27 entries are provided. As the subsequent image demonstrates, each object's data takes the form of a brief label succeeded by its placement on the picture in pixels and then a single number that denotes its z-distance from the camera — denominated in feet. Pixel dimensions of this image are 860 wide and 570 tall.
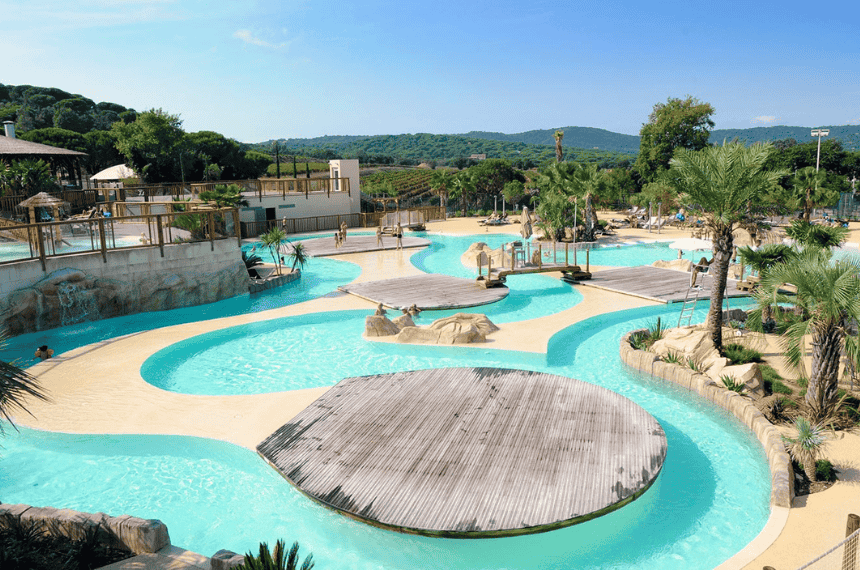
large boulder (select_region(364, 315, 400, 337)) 49.65
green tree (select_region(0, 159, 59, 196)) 88.17
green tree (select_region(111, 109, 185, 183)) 147.64
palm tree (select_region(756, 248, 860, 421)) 28.99
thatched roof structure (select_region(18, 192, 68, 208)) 65.82
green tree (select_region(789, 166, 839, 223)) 100.68
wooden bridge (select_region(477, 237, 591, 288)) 66.80
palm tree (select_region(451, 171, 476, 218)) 166.09
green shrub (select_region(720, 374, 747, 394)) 35.12
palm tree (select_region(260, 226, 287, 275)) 74.59
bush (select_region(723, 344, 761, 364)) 40.19
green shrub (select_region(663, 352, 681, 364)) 40.40
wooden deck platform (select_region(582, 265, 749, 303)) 60.85
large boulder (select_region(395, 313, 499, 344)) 46.78
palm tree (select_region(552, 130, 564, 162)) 152.92
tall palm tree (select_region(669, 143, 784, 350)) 39.01
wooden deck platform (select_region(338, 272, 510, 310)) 59.36
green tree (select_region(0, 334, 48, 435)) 17.40
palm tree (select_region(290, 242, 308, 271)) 77.03
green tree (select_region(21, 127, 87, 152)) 169.27
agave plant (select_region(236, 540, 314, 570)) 15.83
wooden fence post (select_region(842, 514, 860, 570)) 17.72
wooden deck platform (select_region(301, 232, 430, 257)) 95.76
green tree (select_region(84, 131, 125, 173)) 174.09
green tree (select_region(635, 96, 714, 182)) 171.42
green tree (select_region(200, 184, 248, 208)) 94.48
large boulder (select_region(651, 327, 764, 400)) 35.27
